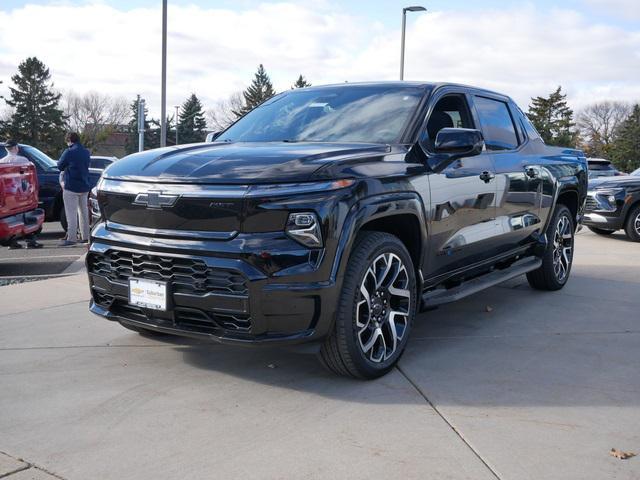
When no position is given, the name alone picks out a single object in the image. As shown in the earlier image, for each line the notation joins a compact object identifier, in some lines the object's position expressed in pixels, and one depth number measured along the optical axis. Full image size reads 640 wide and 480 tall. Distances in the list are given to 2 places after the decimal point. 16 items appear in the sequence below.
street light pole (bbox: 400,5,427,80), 23.38
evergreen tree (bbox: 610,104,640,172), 63.00
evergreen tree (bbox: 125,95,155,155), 66.06
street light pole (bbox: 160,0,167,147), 18.77
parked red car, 7.76
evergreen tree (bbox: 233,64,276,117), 74.38
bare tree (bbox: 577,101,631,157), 75.69
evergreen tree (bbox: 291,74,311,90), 67.35
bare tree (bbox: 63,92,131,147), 73.50
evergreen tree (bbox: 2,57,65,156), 56.75
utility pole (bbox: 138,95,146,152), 27.79
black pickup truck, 3.45
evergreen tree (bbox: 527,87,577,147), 62.03
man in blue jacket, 10.46
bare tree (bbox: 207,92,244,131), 74.96
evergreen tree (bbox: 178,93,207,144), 66.81
